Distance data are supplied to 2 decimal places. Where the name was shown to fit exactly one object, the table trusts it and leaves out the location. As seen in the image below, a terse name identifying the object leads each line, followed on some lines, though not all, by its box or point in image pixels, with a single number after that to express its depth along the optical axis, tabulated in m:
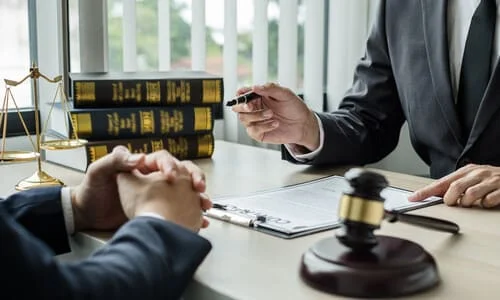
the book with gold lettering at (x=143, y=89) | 1.63
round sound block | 1.08
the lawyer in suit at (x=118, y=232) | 1.01
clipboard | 1.29
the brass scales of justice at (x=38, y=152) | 1.49
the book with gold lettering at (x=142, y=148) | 1.61
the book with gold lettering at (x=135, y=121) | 1.61
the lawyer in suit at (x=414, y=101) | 1.69
